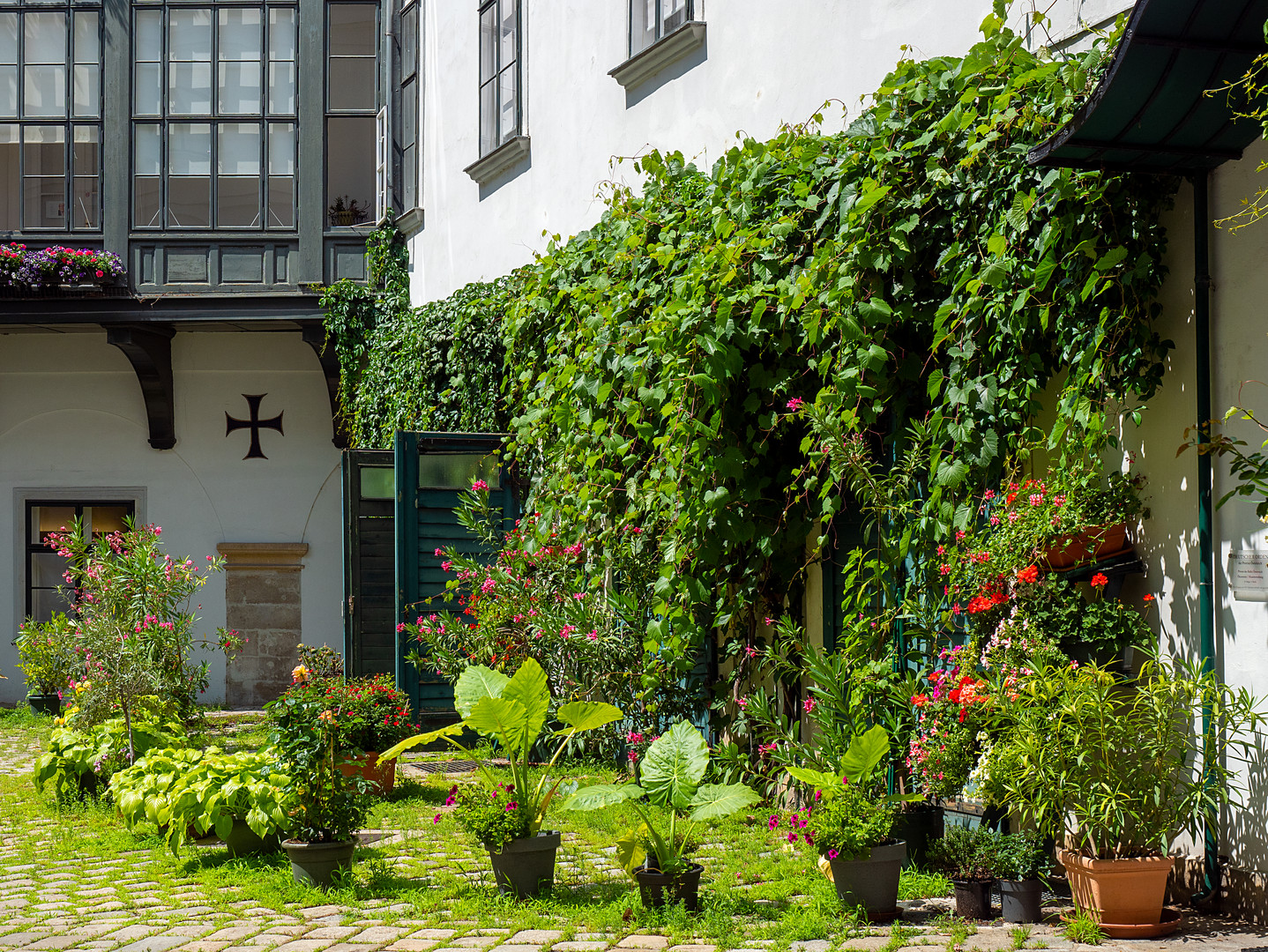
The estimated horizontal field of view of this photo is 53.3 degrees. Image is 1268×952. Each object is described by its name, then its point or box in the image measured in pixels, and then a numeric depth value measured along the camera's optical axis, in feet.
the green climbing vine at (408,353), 30.07
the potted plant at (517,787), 15.05
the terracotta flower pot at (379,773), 22.45
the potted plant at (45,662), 34.96
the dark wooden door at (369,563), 29.68
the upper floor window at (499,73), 31.01
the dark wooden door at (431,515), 28.04
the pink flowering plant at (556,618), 22.65
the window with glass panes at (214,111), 39.91
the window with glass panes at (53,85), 40.29
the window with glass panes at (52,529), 42.22
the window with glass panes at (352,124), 40.42
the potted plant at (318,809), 16.05
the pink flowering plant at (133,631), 24.64
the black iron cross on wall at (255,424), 42.45
